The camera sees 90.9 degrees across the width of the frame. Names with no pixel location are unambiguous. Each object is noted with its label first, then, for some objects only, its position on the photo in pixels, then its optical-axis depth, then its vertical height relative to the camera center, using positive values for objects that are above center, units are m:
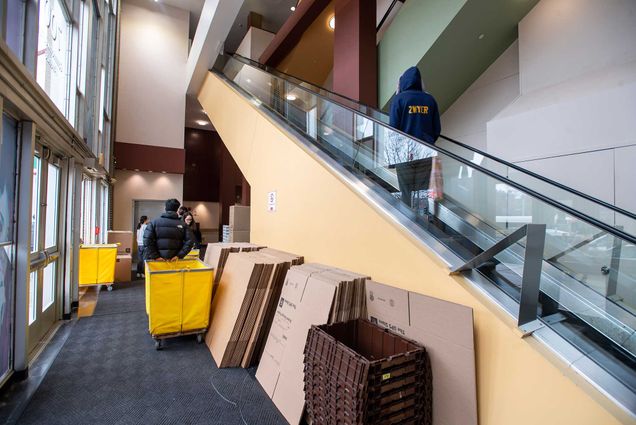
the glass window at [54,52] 3.37 +1.98
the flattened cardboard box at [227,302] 2.98 -0.93
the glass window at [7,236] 2.42 -0.20
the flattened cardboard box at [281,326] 2.50 -0.95
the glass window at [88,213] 6.52 -0.03
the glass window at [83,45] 5.05 +2.76
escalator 1.47 -0.10
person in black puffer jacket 4.04 -0.32
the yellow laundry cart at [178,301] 3.15 -0.92
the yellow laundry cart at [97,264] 5.58 -0.95
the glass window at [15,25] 2.42 +1.48
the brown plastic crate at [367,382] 1.52 -0.87
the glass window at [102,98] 7.23 +2.64
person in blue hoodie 3.04 +1.03
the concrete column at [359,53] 5.92 +3.16
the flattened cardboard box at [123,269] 6.67 -1.22
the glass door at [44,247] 3.24 -0.42
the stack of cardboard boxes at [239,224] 7.72 -0.25
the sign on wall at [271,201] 4.27 +0.18
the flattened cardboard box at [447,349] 1.62 -0.72
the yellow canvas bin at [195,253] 7.05 -0.90
